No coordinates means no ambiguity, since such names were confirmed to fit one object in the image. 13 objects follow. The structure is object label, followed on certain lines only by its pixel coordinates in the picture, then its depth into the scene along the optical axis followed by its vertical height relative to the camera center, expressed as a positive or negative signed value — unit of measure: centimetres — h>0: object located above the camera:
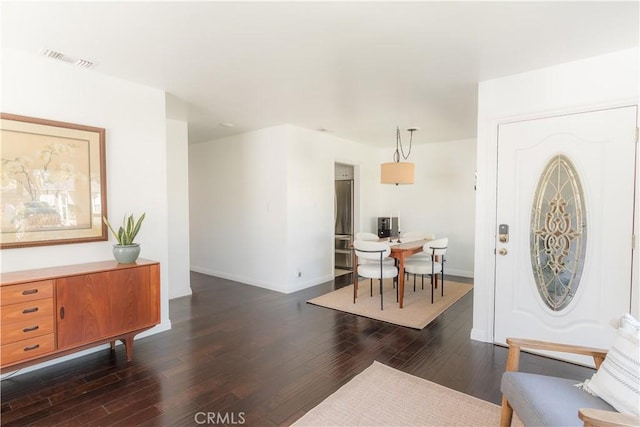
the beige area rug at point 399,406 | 193 -131
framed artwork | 240 +17
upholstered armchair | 121 -86
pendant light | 435 +42
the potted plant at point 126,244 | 271 -35
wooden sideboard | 211 -77
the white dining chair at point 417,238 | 484 -54
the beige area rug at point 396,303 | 371 -130
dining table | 402 -63
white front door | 253 -18
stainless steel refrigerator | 640 -40
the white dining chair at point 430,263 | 423 -83
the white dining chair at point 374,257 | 399 -67
